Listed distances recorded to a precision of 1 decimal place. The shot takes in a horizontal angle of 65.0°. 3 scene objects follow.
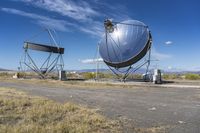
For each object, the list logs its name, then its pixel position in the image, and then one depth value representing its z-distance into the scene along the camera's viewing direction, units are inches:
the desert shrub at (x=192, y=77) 1444.9
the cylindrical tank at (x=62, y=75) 1163.1
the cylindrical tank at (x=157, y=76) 886.9
